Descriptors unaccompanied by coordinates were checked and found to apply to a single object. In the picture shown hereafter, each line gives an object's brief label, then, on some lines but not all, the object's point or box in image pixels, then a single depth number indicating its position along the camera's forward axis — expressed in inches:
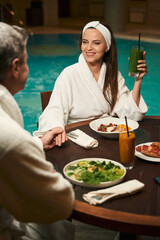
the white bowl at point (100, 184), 59.7
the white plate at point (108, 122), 80.7
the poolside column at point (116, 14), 475.2
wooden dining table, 52.2
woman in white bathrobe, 104.9
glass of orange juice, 66.2
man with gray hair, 45.5
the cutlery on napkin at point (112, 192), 56.2
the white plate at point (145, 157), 69.5
